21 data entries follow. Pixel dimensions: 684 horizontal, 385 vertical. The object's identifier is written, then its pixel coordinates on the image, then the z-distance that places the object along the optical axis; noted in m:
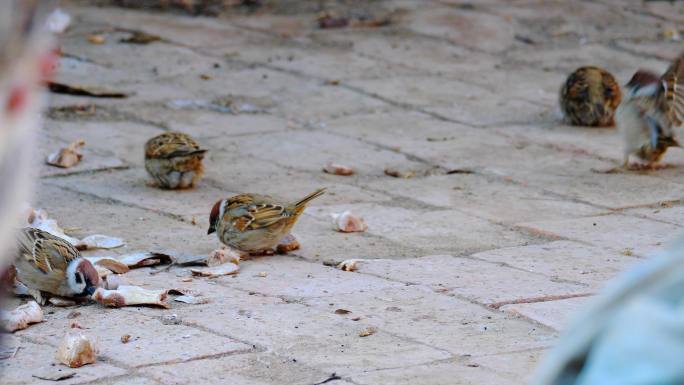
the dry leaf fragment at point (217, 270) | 11.19
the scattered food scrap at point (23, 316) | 9.27
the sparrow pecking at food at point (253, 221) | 11.85
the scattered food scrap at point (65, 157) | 15.14
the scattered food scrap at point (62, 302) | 10.19
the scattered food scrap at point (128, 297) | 9.99
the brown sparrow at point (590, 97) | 17.67
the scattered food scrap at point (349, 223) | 12.85
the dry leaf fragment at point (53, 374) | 8.34
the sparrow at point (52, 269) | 10.09
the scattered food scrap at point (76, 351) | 8.48
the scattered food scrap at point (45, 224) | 11.84
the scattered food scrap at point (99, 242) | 11.84
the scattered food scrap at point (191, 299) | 10.20
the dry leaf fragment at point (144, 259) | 11.28
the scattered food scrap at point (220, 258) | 11.48
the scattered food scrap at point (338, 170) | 15.30
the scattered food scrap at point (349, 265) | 11.37
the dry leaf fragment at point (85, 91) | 18.34
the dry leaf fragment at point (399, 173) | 15.30
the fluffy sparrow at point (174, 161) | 14.16
